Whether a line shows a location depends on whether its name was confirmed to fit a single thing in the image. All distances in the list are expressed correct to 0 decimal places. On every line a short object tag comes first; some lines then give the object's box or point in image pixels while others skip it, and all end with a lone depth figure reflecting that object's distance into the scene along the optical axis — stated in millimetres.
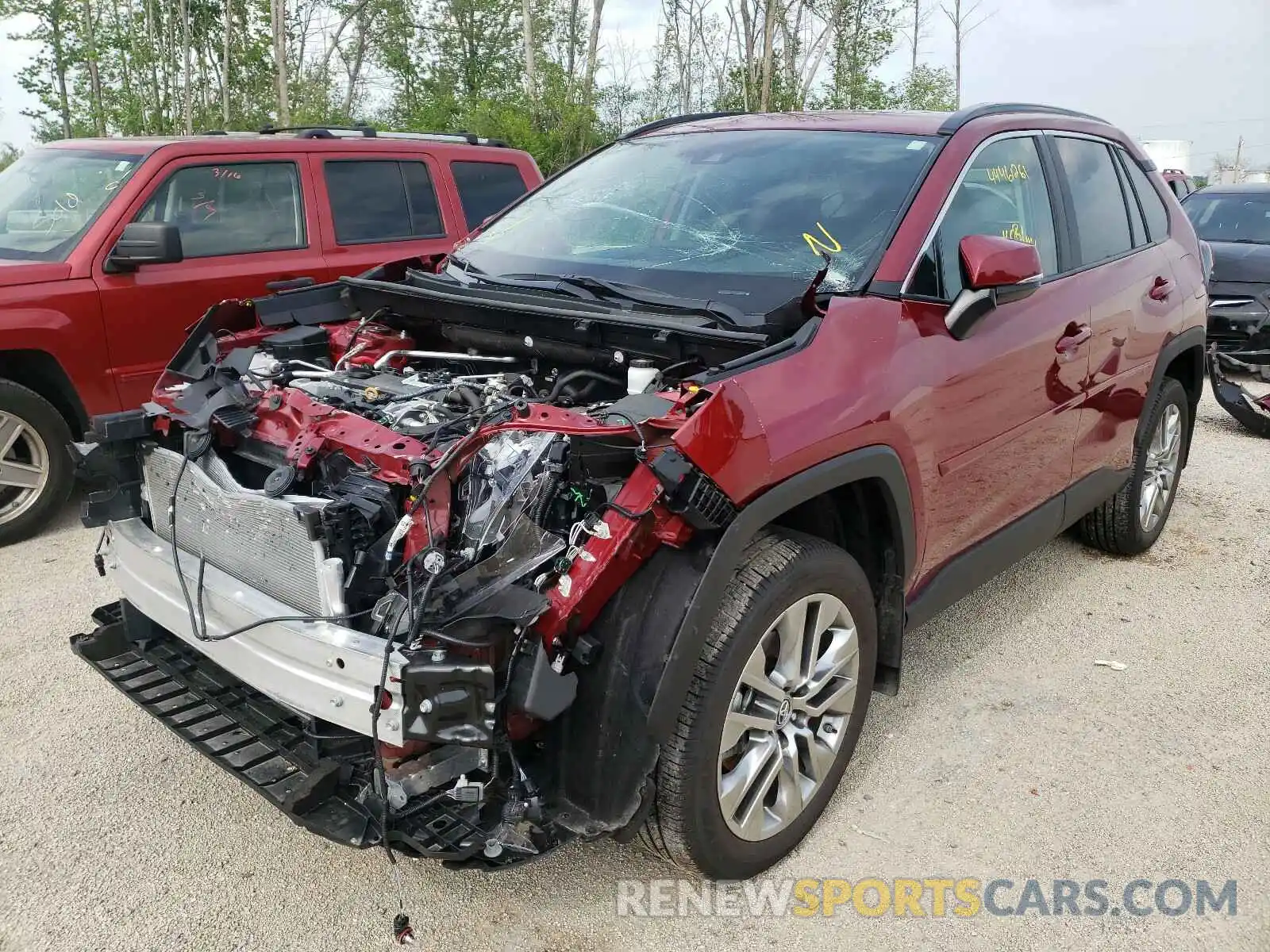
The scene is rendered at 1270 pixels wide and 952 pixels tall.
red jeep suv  4742
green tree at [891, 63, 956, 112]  24953
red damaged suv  2182
